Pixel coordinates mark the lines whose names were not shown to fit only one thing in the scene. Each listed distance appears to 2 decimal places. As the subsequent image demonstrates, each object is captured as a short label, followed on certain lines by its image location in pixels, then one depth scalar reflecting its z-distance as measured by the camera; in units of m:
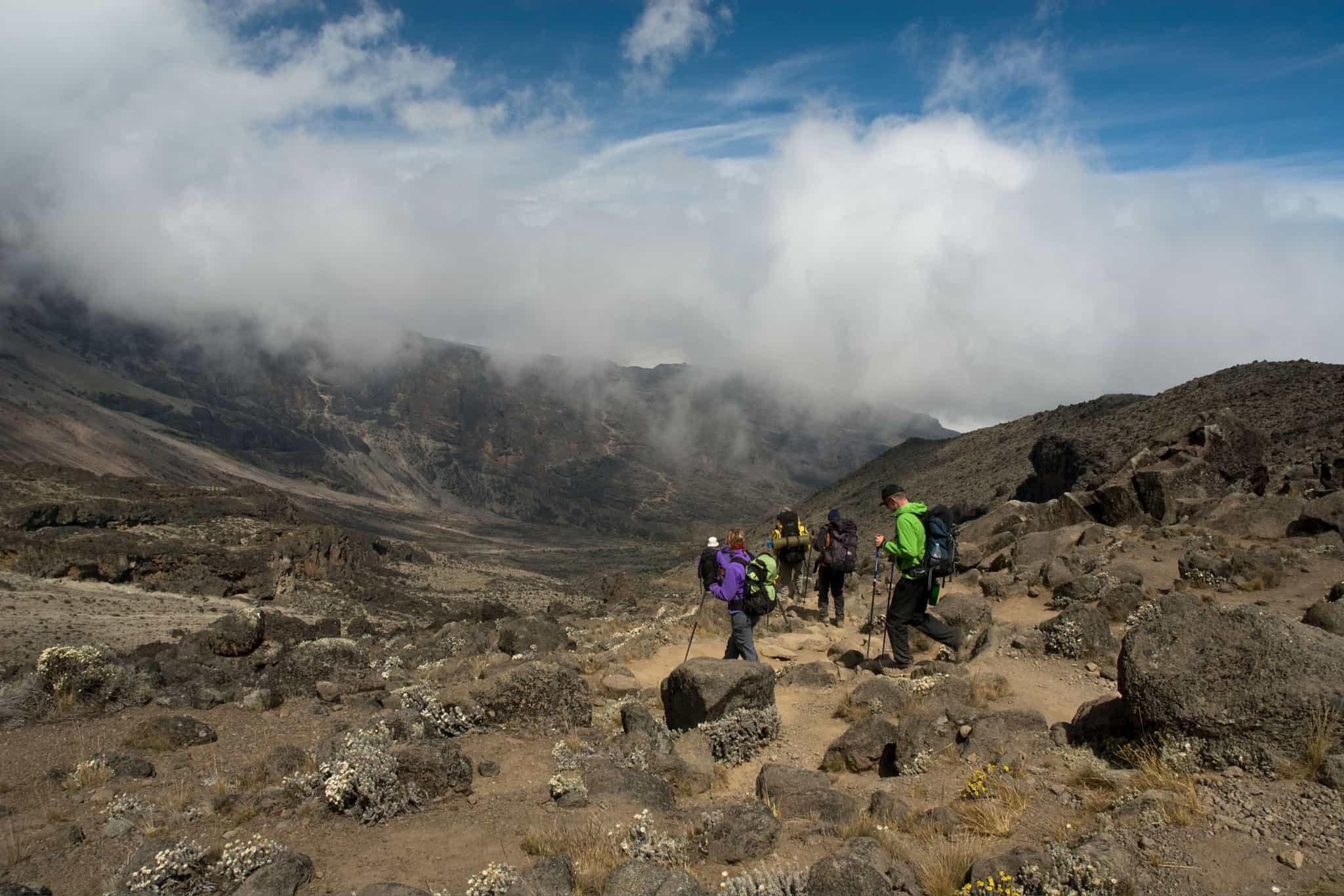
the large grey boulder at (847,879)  4.40
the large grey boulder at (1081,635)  9.98
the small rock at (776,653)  12.55
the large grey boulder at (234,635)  16.62
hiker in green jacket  8.99
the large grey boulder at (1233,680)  5.08
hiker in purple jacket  9.65
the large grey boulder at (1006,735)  6.44
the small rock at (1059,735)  6.50
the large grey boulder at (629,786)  6.52
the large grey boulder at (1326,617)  7.85
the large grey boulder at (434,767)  6.86
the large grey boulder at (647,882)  4.65
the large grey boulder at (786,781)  6.20
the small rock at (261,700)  11.59
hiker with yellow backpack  13.04
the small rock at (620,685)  11.32
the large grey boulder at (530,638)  15.45
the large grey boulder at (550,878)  4.86
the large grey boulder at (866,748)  7.19
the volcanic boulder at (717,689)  8.27
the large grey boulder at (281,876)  5.11
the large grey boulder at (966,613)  11.81
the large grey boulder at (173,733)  9.43
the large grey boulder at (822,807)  5.73
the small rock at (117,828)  6.36
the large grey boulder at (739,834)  5.29
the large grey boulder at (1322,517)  14.52
